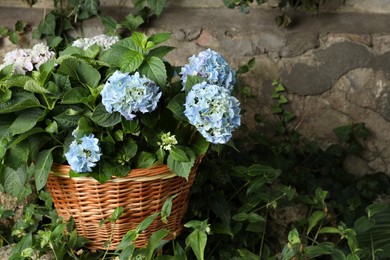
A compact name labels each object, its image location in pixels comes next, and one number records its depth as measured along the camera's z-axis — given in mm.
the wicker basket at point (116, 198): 2148
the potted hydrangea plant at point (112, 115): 2063
